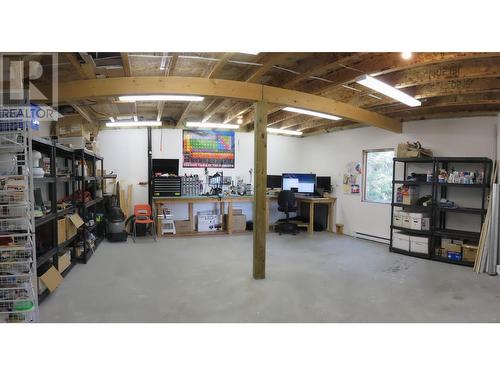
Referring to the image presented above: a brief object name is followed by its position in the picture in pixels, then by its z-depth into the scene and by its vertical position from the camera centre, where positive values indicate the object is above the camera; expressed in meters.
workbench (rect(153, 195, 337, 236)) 6.60 -0.65
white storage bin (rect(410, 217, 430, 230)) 5.23 -0.82
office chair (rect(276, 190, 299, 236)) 6.74 -0.74
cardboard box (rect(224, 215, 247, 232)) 7.17 -1.18
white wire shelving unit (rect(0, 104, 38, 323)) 2.37 -0.50
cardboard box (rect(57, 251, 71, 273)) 3.81 -1.19
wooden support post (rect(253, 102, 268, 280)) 3.90 -0.20
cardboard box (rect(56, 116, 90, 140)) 4.84 +0.72
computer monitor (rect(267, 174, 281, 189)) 7.65 -0.18
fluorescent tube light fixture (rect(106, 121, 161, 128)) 6.57 +1.09
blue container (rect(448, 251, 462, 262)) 4.84 -1.29
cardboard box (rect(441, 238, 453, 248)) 5.10 -1.13
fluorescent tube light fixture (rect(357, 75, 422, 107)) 3.54 +1.10
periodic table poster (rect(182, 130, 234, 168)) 7.44 +0.62
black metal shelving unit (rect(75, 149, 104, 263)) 4.73 -0.49
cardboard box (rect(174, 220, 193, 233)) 6.86 -1.22
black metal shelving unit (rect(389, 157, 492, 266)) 4.74 -0.53
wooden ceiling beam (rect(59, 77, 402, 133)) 3.50 +1.02
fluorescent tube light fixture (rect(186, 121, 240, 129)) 6.91 +1.13
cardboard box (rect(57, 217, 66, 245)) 3.82 -0.78
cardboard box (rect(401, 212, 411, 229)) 5.37 -0.80
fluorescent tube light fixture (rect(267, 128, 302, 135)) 7.62 +1.11
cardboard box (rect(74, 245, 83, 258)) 4.61 -1.23
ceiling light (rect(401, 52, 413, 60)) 3.00 +1.22
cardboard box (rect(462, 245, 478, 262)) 4.70 -1.20
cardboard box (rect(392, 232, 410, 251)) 5.37 -1.18
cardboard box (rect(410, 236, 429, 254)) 5.15 -1.19
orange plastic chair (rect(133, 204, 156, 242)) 6.29 -0.90
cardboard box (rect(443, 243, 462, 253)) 4.85 -1.16
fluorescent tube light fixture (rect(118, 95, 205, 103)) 3.79 +1.02
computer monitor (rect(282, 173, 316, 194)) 7.45 -0.19
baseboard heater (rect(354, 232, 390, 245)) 6.19 -1.34
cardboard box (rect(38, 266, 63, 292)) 3.23 -1.19
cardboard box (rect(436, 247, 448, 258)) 5.00 -1.28
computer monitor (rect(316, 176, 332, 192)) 7.33 -0.20
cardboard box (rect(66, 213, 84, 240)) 4.17 -0.75
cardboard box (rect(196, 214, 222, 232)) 7.06 -1.17
